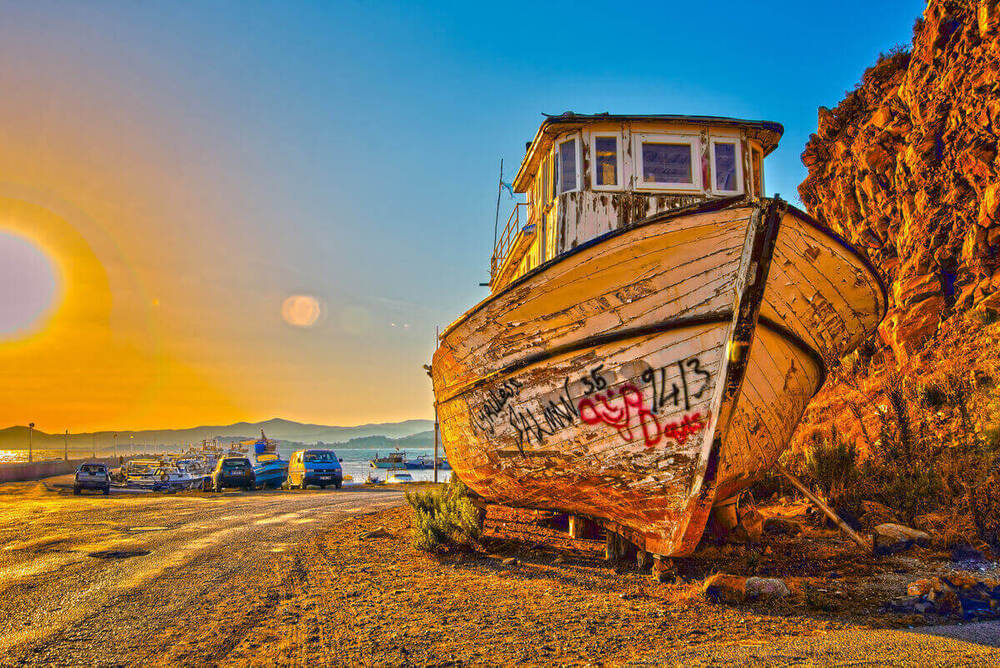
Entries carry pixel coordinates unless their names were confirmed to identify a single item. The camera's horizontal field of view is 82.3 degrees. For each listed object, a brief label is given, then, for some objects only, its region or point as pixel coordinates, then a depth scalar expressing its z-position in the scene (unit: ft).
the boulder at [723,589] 15.31
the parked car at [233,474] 80.43
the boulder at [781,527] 23.66
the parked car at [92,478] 77.00
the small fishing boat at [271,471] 88.79
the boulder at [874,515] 23.77
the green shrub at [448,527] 22.47
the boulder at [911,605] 13.75
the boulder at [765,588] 15.20
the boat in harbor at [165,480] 107.04
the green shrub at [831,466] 28.25
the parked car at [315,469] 83.25
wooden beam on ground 20.11
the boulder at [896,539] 19.86
